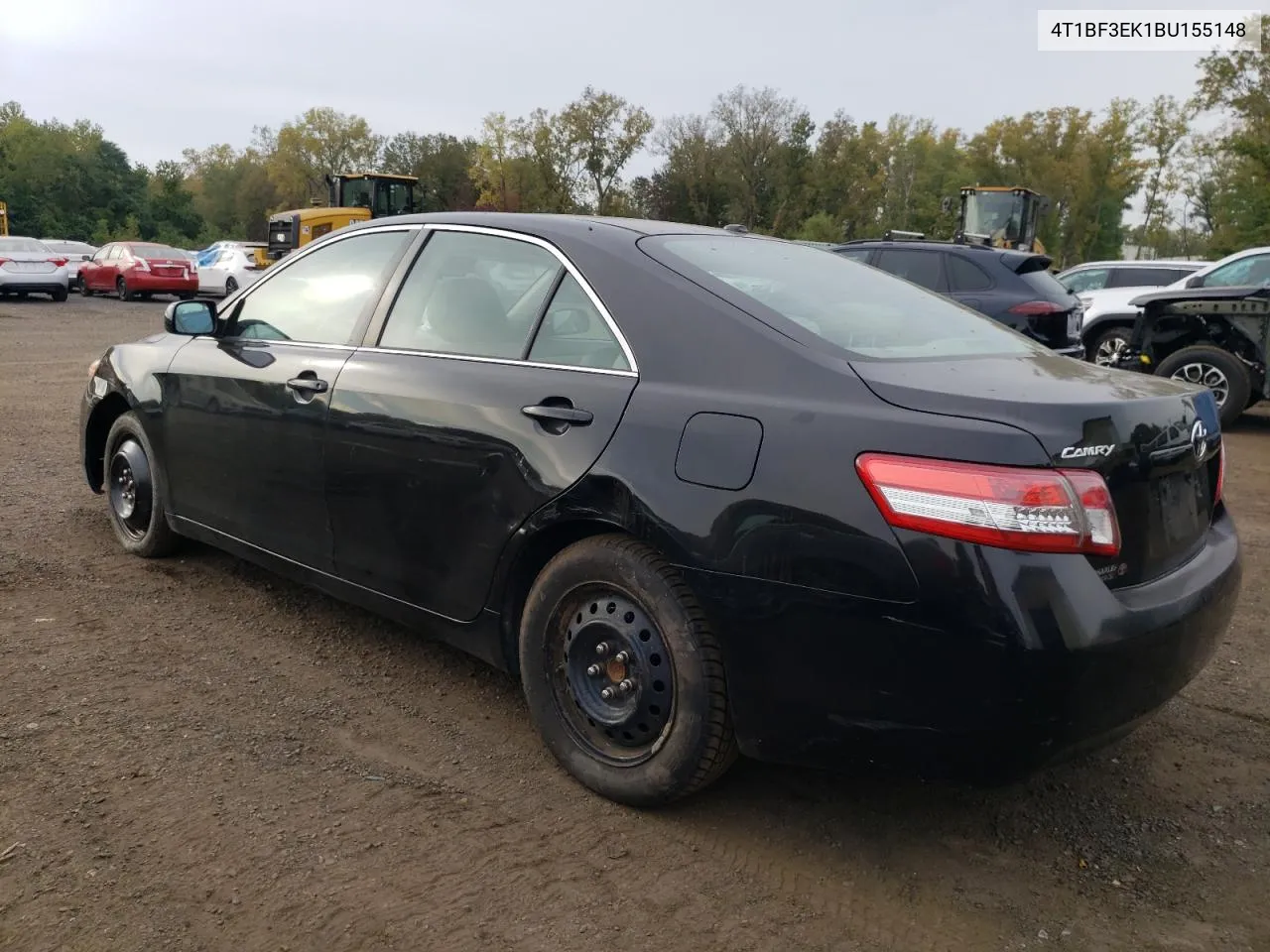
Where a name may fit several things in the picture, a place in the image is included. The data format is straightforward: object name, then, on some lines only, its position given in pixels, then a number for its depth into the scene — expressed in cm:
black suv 948
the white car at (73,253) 2888
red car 2623
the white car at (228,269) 2623
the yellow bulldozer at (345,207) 2511
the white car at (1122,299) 1113
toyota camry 228
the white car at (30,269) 2408
